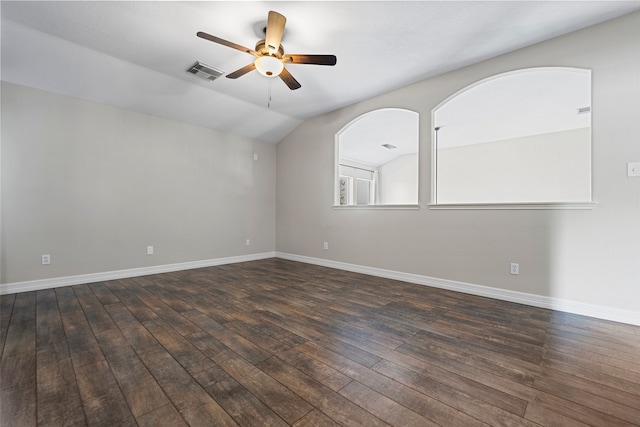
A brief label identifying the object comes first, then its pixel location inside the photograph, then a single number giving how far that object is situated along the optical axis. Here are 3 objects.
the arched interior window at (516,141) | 4.21
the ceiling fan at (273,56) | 2.29
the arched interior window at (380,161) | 6.06
